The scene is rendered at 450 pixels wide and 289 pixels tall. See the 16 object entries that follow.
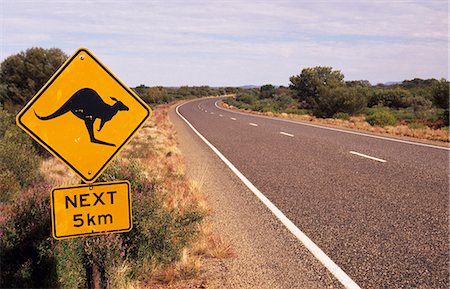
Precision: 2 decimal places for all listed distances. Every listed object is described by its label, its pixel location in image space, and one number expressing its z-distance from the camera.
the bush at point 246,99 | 72.74
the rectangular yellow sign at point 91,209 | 2.87
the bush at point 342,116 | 31.03
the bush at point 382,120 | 24.03
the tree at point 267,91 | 90.04
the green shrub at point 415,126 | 20.44
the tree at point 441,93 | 28.61
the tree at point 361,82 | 86.97
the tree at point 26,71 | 27.06
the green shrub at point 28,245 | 3.42
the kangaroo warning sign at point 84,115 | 2.87
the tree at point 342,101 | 35.17
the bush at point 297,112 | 39.62
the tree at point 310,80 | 56.72
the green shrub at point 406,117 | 28.47
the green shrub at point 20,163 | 8.02
